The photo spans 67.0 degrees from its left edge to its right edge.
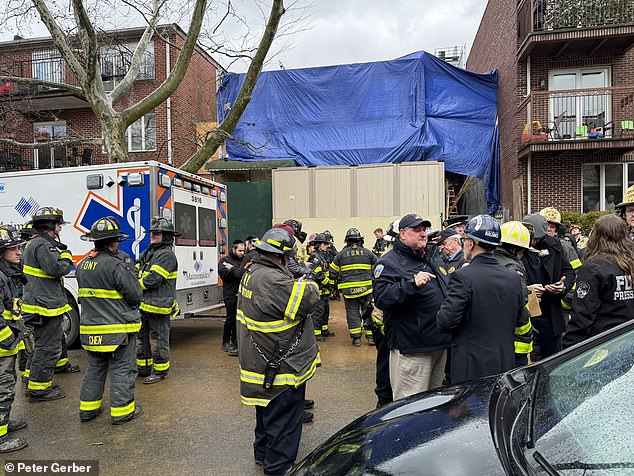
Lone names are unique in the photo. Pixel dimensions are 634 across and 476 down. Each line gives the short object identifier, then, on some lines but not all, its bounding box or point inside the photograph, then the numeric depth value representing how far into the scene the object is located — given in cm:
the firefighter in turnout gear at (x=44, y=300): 525
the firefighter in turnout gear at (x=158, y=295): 582
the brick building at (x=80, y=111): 1781
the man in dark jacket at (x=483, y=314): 308
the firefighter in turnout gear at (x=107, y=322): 461
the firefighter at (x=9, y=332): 405
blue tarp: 1602
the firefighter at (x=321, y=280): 784
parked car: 158
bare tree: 1070
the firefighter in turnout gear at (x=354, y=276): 761
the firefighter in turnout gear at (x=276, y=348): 342
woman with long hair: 343
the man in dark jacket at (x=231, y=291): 728
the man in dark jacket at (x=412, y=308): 367
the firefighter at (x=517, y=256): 352
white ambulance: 679
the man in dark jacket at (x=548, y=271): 484
